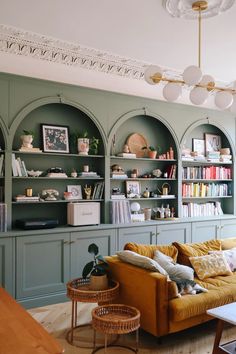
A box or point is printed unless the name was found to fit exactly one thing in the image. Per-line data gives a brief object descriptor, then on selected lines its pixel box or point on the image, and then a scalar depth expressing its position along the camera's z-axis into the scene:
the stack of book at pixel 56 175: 4.46
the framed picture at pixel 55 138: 4.57
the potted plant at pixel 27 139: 4.26
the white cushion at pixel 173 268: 3.47
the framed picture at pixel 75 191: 4.80
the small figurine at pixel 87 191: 4.81
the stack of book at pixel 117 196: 5.01
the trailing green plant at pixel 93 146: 4.83
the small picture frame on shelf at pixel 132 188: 5.27
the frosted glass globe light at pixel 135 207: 5.20
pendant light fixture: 3.00
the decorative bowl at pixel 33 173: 4.36
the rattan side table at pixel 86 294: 3.14
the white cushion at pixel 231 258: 4.18
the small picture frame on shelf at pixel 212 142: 6.22
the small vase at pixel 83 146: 4.68
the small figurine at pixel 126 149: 5.16
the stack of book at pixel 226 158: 6.12
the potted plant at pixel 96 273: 3.30
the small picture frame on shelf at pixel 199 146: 6.09
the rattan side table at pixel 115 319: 2.82
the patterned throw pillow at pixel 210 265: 3.86
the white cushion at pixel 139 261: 3.24
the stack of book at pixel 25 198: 4.20
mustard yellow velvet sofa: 3.08
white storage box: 4.45
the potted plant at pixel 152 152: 5.37
